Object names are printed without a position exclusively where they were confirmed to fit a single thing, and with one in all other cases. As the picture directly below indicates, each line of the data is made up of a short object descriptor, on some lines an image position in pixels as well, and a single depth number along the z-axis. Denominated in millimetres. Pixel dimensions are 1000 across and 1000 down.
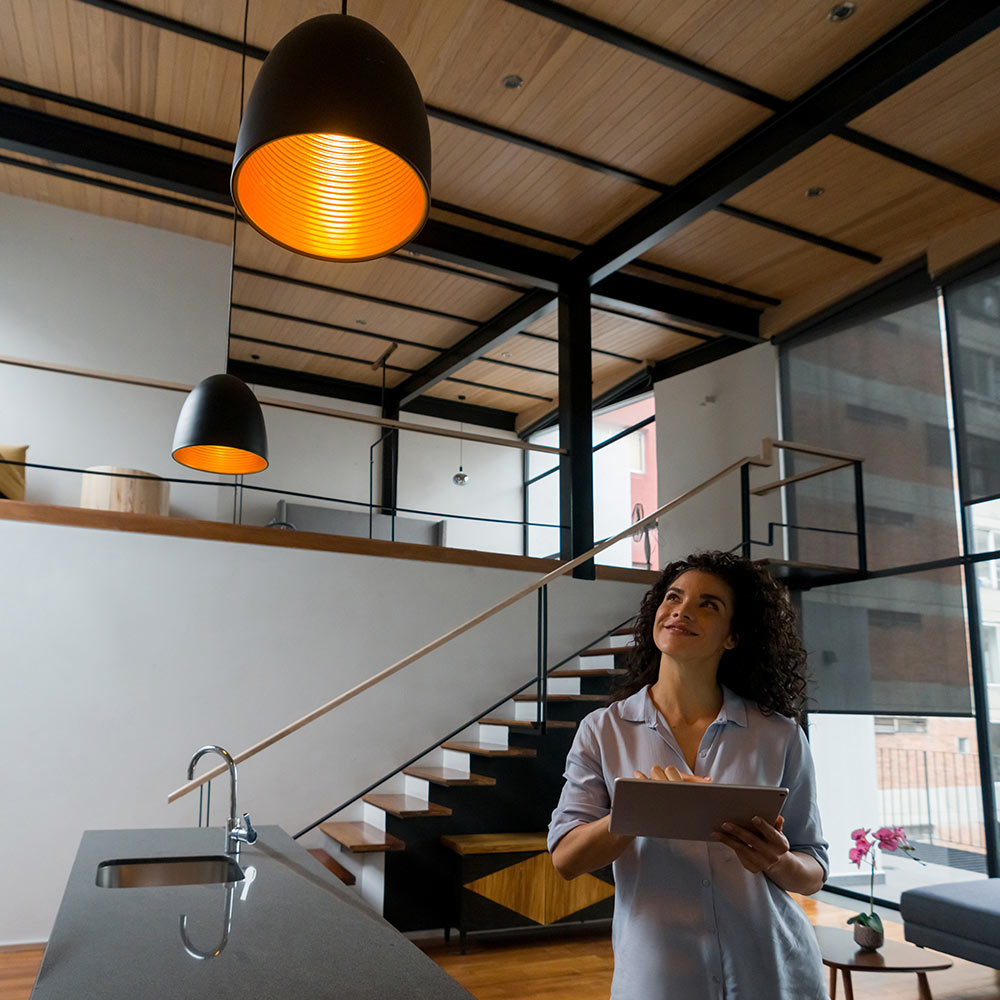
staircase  4812
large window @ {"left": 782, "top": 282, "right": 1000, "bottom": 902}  5629
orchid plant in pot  3801
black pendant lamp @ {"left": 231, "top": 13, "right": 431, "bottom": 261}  1511
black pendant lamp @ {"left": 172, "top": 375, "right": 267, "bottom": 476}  3396
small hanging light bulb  9758
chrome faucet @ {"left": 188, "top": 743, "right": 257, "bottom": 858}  2762
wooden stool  5523
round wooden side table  3658
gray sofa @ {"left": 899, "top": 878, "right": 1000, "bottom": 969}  4031
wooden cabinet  4730
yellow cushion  5348
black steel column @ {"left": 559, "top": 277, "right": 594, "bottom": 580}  6445
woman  1581
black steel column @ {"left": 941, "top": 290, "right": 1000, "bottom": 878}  5363
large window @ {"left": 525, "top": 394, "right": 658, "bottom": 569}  10250
